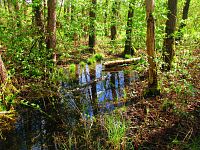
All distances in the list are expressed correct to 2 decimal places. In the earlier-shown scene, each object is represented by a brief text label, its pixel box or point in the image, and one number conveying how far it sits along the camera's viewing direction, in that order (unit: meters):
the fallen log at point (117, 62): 12.01
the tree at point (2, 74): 6.94
